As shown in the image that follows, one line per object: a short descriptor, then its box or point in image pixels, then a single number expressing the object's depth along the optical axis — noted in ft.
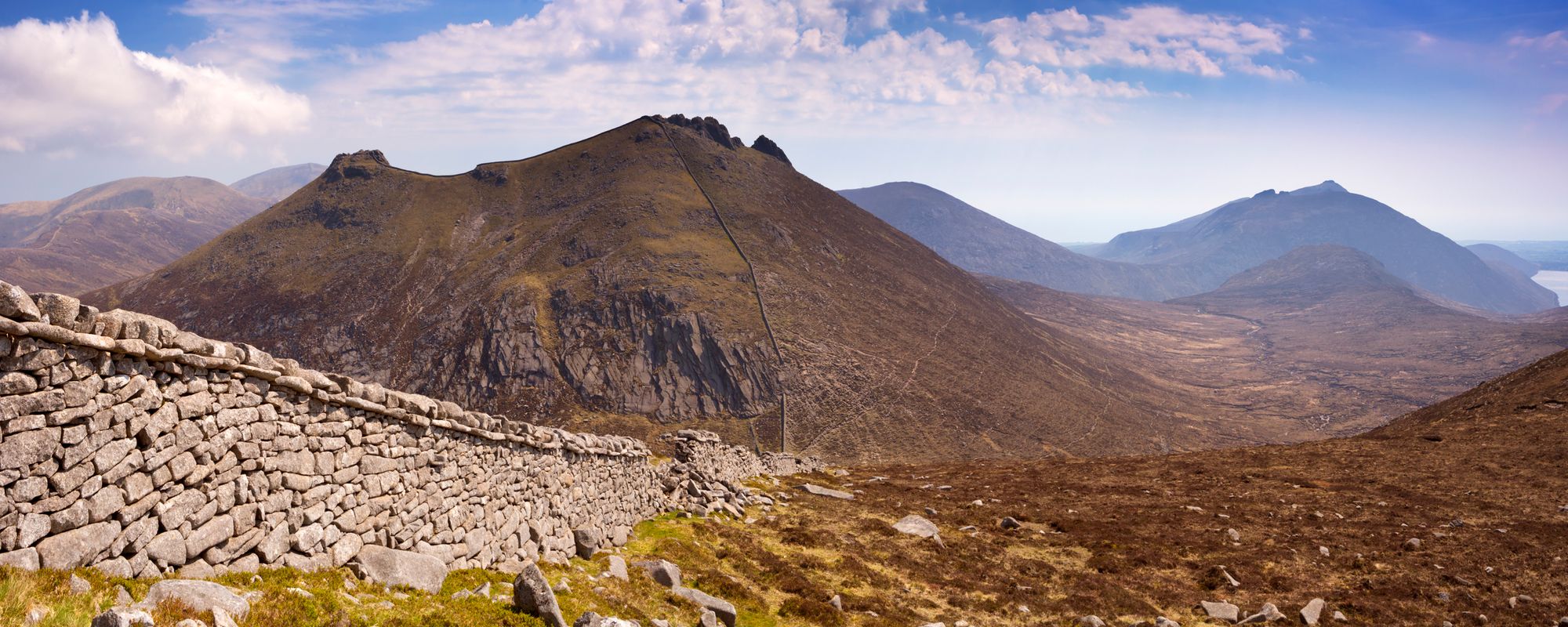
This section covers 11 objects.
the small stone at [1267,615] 59.88
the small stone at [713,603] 52.37
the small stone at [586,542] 60.70
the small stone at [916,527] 94.63
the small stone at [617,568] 56.95
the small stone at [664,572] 58.12
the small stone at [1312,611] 59.30
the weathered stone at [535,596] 37.86
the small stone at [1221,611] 61.98
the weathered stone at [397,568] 37.70
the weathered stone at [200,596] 25.27
